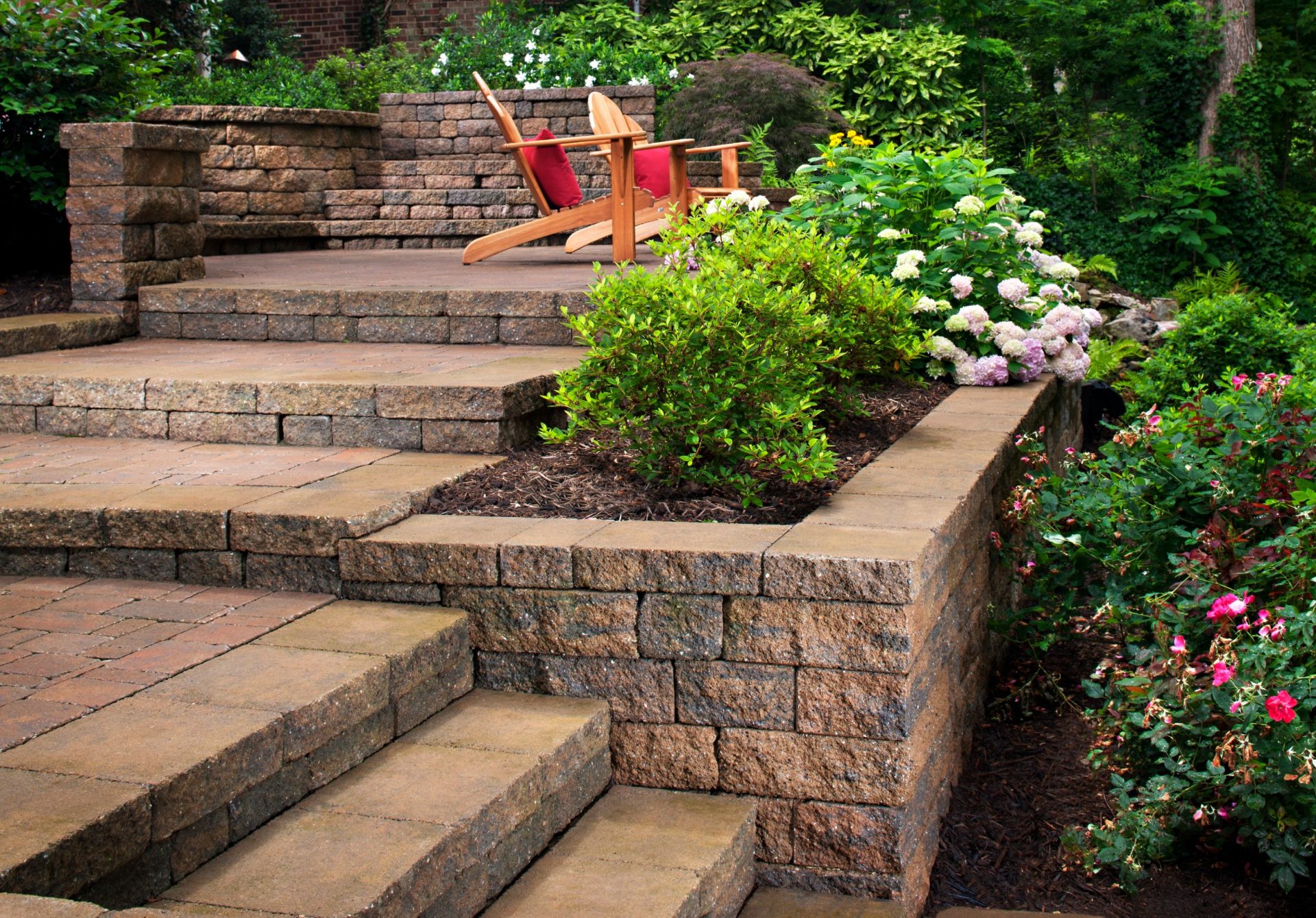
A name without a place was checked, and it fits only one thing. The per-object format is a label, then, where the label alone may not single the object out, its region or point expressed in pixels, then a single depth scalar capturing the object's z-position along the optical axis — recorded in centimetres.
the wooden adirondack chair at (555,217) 690
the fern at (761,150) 1162
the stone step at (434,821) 220
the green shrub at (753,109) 1197
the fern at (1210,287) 1310
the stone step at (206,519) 336
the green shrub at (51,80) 664
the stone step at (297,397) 429
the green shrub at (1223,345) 784
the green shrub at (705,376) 362
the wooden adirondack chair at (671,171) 767
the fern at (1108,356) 876
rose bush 292
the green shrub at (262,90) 1195
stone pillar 605
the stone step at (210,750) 208
